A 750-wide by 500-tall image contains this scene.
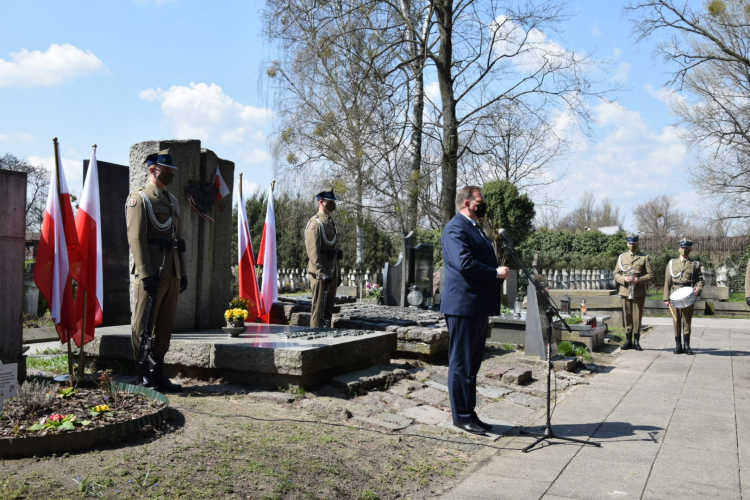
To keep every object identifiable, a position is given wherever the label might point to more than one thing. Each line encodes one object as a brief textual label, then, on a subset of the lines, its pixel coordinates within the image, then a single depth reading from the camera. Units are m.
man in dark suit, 5.00
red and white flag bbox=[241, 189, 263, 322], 8.12
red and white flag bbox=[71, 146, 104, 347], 5.91
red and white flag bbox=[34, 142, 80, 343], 5.59
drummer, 10.23
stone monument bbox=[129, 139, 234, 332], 6.96
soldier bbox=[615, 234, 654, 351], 10.76
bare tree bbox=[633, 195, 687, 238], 60.22
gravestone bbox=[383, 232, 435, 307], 13.71
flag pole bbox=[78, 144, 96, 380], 5.66
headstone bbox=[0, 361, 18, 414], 4.15
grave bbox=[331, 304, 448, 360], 8.06
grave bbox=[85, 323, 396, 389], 5.84
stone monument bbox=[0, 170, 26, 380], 5.37
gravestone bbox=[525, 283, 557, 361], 8.67
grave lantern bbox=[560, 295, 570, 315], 12.14
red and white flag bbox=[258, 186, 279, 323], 8.74
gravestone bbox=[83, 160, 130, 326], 7.71
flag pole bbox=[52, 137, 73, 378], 5.66
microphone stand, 4.73
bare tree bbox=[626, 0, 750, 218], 19.64
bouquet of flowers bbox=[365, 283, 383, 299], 16.55
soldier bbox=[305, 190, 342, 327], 8.28
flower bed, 3.70
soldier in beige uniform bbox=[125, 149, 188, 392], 5.64
